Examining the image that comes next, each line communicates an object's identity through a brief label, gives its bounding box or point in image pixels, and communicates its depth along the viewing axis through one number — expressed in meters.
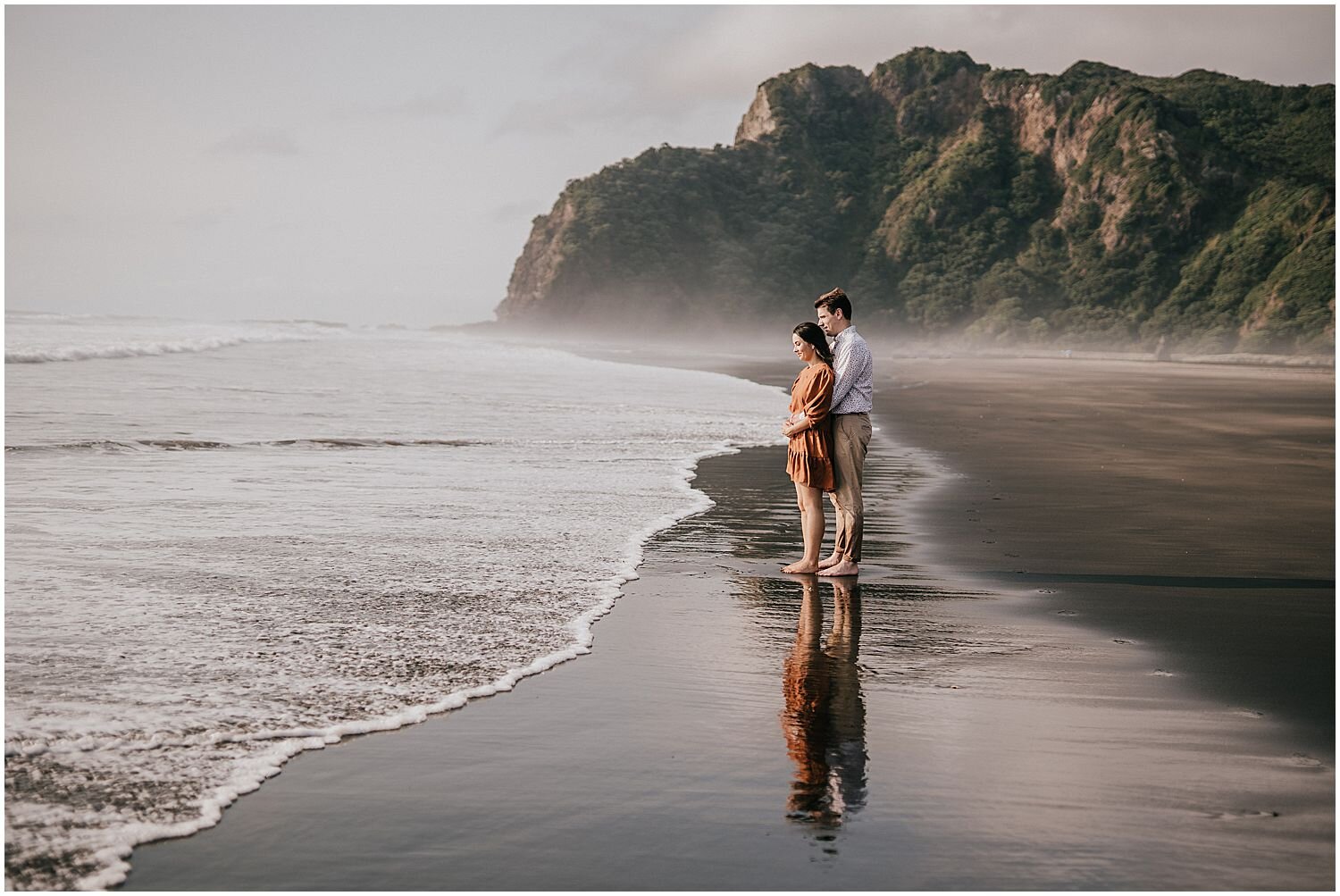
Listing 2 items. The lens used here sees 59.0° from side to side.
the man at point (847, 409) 6.93
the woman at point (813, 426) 6.97
